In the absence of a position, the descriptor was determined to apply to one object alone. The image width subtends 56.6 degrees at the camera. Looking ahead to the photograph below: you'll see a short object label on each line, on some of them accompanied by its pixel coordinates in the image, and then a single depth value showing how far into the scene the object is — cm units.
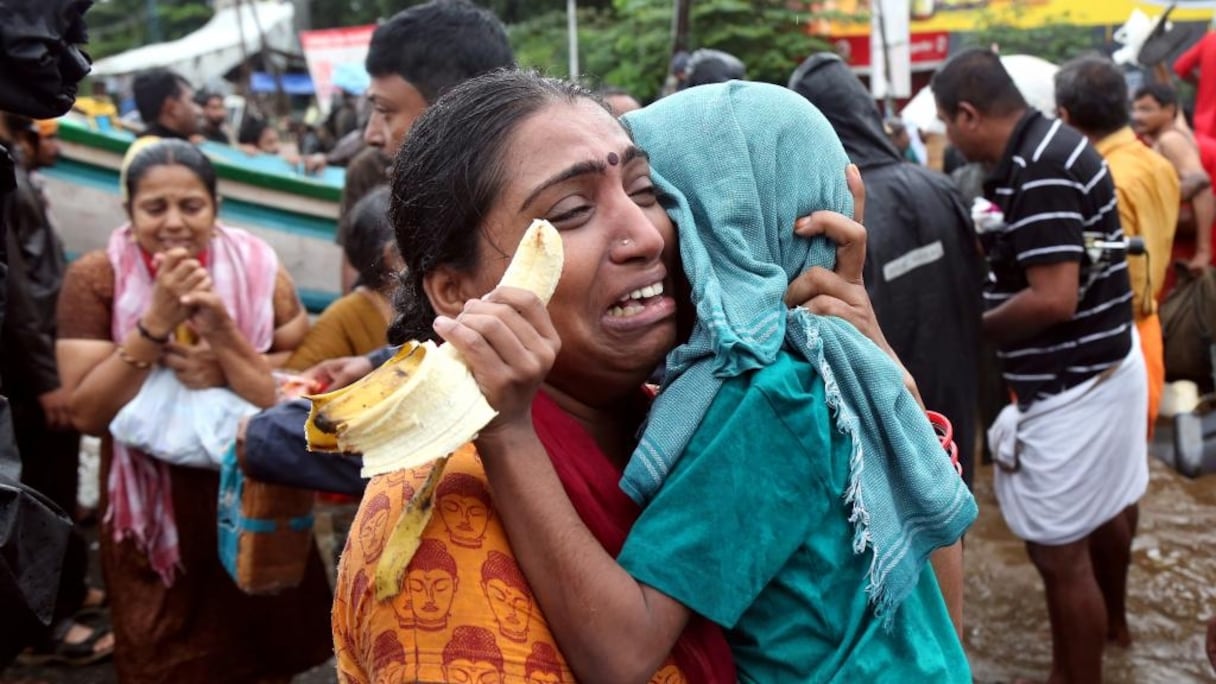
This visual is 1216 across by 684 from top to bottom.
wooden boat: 763
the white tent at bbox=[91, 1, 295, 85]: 2270
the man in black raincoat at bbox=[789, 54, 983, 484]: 333
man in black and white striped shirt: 370
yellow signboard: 1856
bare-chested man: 595
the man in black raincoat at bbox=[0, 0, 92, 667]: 162
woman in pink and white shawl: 333
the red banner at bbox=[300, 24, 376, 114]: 1702
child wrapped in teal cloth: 129
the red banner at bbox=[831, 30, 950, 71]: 1834
